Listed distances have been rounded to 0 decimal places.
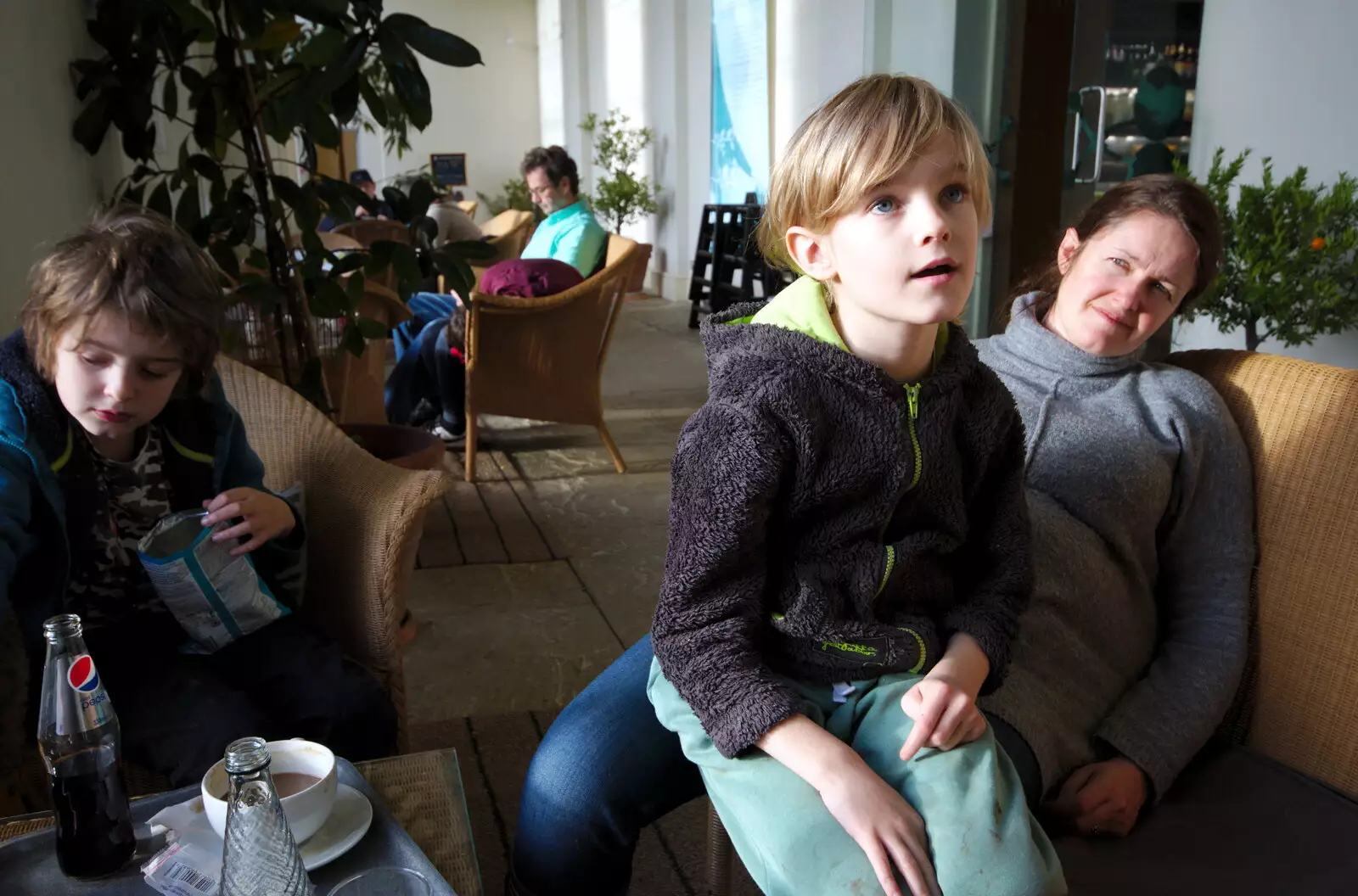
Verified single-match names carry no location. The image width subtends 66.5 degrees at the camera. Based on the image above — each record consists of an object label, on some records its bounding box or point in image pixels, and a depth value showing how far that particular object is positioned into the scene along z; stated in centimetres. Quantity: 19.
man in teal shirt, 423
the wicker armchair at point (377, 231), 507
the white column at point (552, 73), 1180
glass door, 364
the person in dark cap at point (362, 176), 650
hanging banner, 689
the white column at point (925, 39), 416
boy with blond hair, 89
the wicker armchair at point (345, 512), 145
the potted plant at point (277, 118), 202
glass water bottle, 77
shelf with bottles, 359
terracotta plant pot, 240
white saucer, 90
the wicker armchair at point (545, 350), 347
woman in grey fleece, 112
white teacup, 90
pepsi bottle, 91
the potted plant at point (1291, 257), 228
